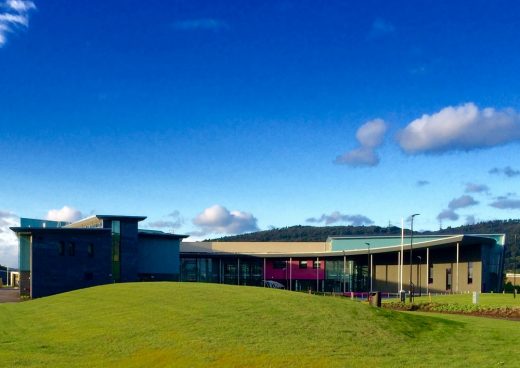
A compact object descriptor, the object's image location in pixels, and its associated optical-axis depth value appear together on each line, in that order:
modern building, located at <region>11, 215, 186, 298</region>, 70.12
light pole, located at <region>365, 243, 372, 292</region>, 97.15
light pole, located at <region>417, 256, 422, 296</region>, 84.29
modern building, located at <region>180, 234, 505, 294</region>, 77.62
